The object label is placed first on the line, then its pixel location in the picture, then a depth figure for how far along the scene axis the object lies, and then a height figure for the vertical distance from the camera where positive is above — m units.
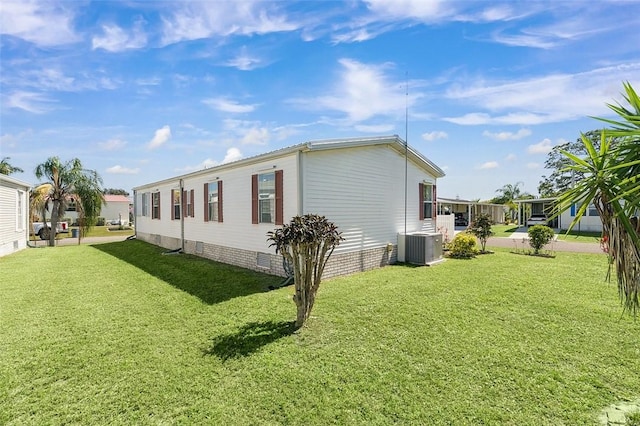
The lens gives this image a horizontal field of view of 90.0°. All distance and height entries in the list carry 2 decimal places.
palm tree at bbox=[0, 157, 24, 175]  26.55 +3.99
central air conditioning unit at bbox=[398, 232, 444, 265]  10.73 -1.32
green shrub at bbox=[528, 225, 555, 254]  13.03 -1.11
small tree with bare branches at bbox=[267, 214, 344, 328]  5.08 -0.61
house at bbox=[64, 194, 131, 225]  42.06 +0.40
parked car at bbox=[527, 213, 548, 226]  29.15 -0.94
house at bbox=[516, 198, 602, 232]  23.97 -0.78
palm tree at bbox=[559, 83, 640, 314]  2.54 +0.14
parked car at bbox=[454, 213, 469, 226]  34.62 -1.25
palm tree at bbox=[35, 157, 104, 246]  17.81 +1.52
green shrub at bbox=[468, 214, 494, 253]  13.84 -0.78
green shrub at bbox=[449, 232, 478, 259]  12.43 -1.47
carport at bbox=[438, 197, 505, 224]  31.51 +0.06
